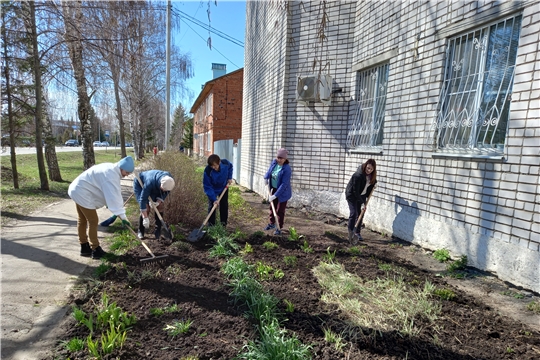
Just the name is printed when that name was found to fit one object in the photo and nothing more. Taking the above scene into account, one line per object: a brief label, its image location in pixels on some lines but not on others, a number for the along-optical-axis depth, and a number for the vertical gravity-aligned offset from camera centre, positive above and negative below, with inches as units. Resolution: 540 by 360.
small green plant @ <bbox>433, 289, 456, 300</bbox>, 125.3 -57.7
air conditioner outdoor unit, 264.8 +48.4
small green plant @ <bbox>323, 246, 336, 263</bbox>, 159.3 -57.5
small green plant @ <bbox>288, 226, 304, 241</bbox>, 196.7 -57.8
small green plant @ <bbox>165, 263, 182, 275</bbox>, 145.9 -61.1
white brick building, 136.7 +19.6
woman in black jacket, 199.3 -25.6
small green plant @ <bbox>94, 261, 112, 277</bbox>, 145.0 -62.0
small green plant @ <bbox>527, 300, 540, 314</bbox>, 118.7 -58.5
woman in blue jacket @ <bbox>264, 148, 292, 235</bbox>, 216.4 -28.2
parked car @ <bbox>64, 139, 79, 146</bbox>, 2340.9 -51.0
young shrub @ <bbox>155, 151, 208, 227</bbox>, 226.3 -44.4
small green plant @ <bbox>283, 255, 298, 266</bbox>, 156.9 -58.6
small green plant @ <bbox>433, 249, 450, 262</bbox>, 168.6 -57.1
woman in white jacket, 150.6 -26.2
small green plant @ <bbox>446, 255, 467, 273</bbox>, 157.0 -57.6
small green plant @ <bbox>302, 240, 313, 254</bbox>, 175.5 -58.4
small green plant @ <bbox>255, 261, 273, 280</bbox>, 140.0 -58.0
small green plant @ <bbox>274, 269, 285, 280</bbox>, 140.5 -58.7
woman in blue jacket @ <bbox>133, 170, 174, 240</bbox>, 176.1 -30.2
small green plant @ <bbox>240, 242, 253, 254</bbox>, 169.9 -57.9
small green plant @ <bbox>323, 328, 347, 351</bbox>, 93.4 -58.9
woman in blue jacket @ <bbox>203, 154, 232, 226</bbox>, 207.8 -26.5
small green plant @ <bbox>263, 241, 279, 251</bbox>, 178.1 -58.3
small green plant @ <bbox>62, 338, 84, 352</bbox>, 92.4 -61.7
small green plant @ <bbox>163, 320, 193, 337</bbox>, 100.4 -60.8
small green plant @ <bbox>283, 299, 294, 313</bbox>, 112.0 -58.4
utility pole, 512.3 +126.0
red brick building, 810.2 +93.6
